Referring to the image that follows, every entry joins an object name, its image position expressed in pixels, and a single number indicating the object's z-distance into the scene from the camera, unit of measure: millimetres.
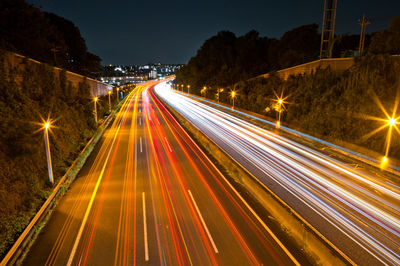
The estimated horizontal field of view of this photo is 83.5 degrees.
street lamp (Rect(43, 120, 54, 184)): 13078
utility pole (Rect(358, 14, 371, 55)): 33969
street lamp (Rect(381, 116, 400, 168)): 17266
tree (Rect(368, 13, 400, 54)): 26919
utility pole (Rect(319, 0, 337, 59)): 34875
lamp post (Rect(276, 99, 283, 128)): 30055
